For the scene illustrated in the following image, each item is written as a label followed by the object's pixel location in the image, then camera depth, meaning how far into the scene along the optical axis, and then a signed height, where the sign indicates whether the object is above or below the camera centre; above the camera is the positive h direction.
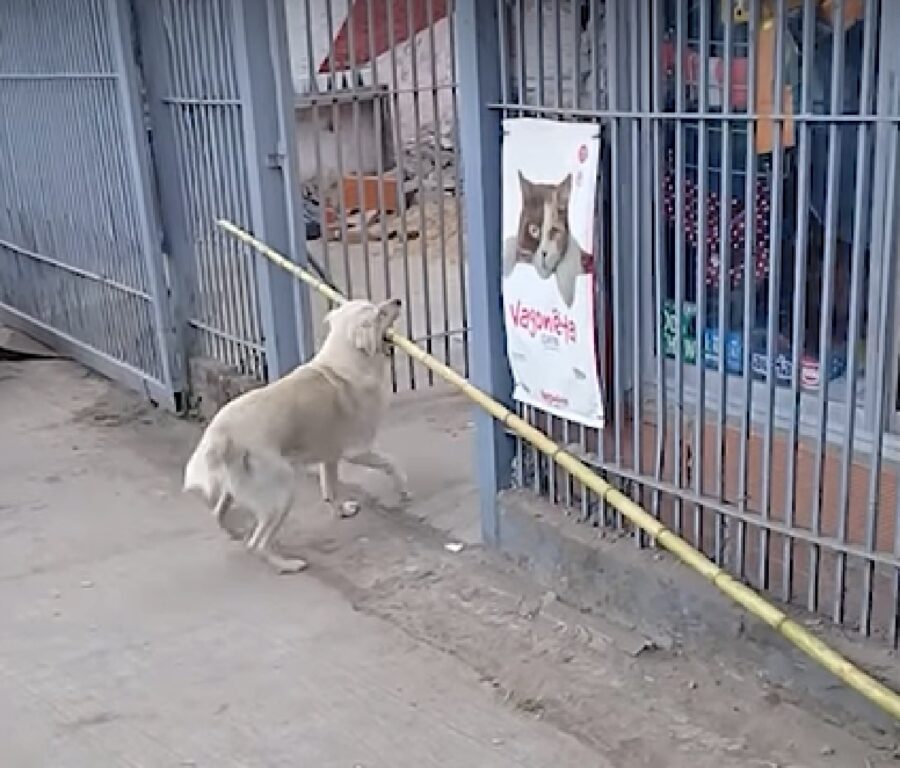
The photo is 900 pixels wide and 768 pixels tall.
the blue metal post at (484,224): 4.20 -0.66
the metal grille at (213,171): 5.81 -0.59
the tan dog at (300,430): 4.68 -1.42
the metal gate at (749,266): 3.32 -0.70
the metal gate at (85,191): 6.52 -0.76
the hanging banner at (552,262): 3.99 -0.75
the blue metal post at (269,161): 5.50 -0.52
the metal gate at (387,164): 6.43 -0.91
